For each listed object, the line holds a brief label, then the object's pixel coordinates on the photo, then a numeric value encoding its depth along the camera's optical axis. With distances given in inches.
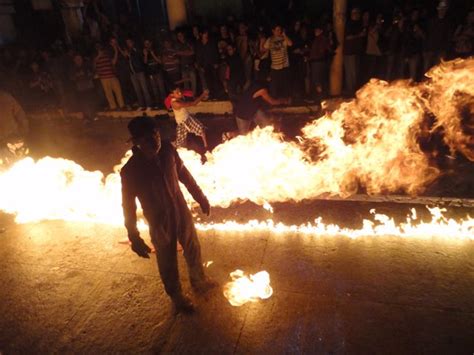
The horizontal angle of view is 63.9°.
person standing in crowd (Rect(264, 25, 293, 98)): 417.7
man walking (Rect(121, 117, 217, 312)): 157.6
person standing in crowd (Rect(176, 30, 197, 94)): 462.3
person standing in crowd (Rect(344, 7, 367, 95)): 410.0
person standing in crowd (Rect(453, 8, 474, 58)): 357.7
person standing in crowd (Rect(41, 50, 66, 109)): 527.5
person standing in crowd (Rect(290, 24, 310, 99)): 427.8
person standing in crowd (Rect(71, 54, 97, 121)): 514.0
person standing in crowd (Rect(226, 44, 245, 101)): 436.8
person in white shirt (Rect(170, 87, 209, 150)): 332.5
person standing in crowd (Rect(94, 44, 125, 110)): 487.1
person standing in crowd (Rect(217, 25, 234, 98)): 448.1
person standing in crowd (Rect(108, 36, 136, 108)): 484.1
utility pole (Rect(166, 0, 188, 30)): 490.6
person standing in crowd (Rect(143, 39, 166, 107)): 479.8
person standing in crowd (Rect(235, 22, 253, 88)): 453.0
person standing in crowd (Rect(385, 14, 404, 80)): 387.9
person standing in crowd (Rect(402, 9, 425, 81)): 382.0
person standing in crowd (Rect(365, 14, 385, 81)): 401.9
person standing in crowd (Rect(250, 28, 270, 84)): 423.5
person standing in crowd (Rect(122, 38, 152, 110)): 479.5
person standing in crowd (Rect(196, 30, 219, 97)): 450.0
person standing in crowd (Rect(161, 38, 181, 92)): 470.0
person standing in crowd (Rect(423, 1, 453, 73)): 375.9
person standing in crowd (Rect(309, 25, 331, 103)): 418.9
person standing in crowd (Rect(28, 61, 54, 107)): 546.9
